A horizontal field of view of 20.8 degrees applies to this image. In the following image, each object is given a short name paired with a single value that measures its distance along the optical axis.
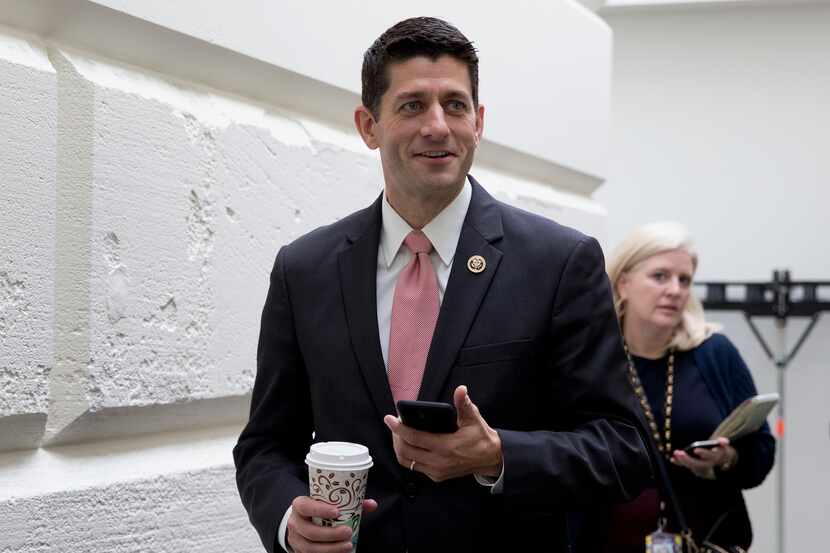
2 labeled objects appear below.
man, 2.99
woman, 4.22
